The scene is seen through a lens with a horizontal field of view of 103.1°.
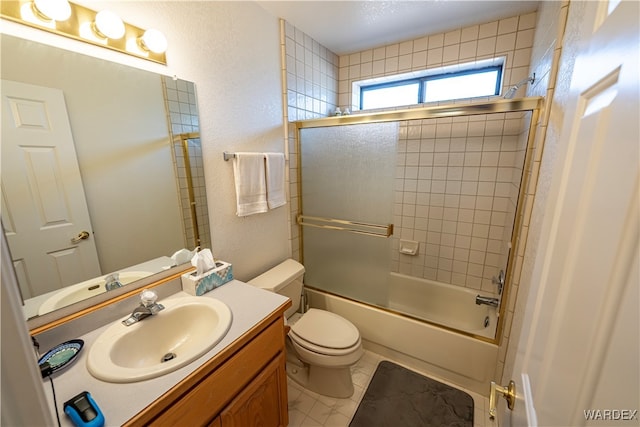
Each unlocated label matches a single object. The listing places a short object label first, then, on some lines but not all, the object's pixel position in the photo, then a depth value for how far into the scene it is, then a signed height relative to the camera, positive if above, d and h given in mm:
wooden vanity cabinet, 770 -801
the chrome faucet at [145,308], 1038 -591
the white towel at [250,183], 1547 -116
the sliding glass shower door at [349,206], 1795 -320
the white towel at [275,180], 1719 -105
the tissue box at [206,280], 1253 -578
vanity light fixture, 833 +507
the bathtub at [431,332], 1658 -1238
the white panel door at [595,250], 291 -125
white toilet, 1541 -1099
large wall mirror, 832 -22
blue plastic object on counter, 641 -627
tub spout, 1755 -948
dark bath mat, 1497 -1486
